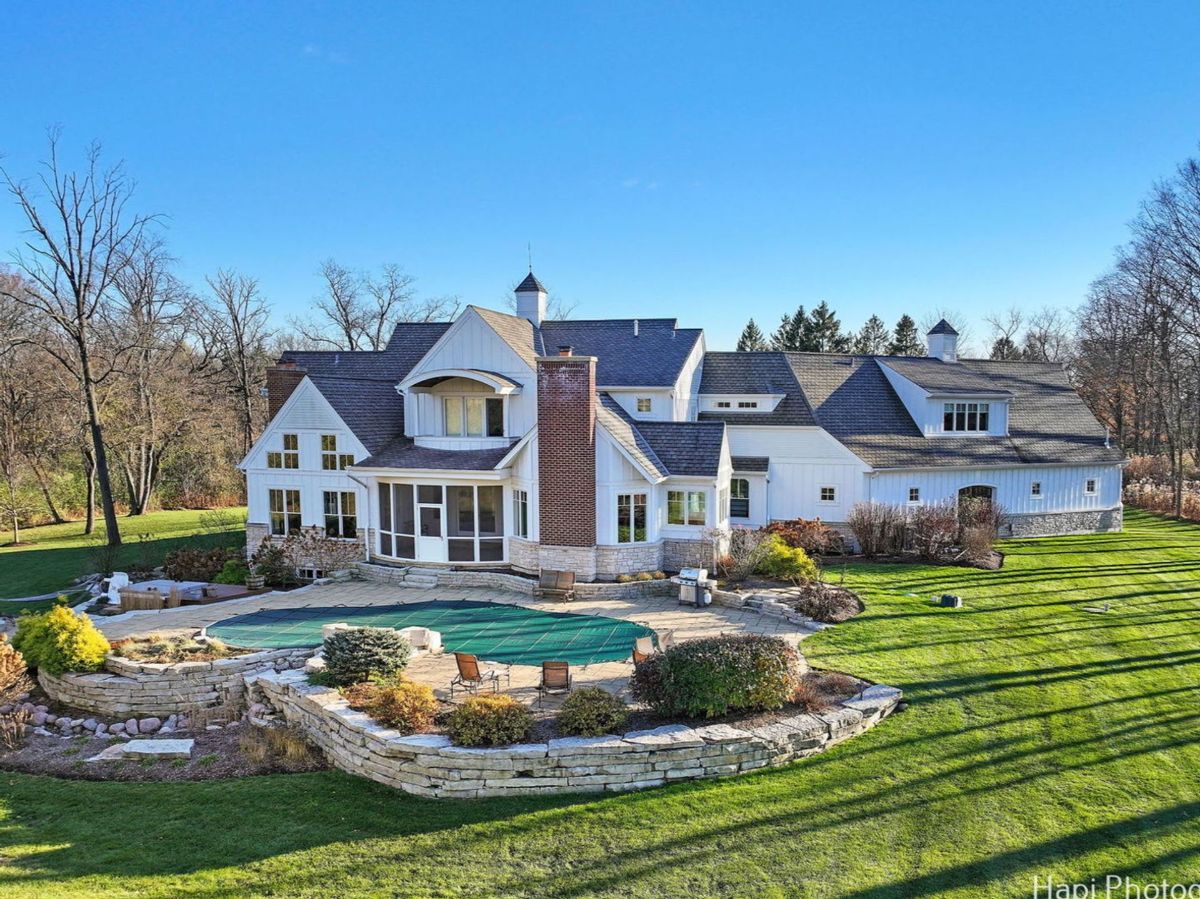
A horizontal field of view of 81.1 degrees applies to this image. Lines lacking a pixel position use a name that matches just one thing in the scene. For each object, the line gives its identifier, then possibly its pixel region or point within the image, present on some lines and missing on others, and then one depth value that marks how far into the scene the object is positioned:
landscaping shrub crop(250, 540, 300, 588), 21.38
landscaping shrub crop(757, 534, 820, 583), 18.55
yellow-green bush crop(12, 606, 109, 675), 13.12
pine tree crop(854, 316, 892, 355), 65.31
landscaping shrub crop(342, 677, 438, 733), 9.92
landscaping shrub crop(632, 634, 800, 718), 10.27
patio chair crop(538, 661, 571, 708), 11.23
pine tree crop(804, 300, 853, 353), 60.97
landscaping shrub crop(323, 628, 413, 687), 11.70
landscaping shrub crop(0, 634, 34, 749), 11.63
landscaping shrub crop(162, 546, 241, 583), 21.94
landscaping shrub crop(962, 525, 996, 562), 21.28
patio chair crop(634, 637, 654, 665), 11.61
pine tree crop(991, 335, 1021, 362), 58.25
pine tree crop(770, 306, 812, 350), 61.15
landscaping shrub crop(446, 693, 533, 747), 9.45
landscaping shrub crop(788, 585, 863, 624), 15.50
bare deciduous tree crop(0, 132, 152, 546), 25.94
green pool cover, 13.96
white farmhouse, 19.52
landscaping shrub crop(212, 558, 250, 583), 21.45
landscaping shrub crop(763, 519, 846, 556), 21.45
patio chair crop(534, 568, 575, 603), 18.12
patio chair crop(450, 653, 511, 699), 11.31
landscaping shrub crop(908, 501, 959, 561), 21.83
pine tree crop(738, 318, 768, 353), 67.81
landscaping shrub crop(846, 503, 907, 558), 22.52
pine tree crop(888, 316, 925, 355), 60.97
